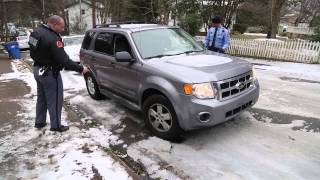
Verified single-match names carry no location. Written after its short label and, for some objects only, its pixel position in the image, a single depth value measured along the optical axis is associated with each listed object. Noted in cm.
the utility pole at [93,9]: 2486
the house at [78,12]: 3682
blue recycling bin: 1294
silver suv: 314
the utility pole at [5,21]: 2198
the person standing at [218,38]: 539
